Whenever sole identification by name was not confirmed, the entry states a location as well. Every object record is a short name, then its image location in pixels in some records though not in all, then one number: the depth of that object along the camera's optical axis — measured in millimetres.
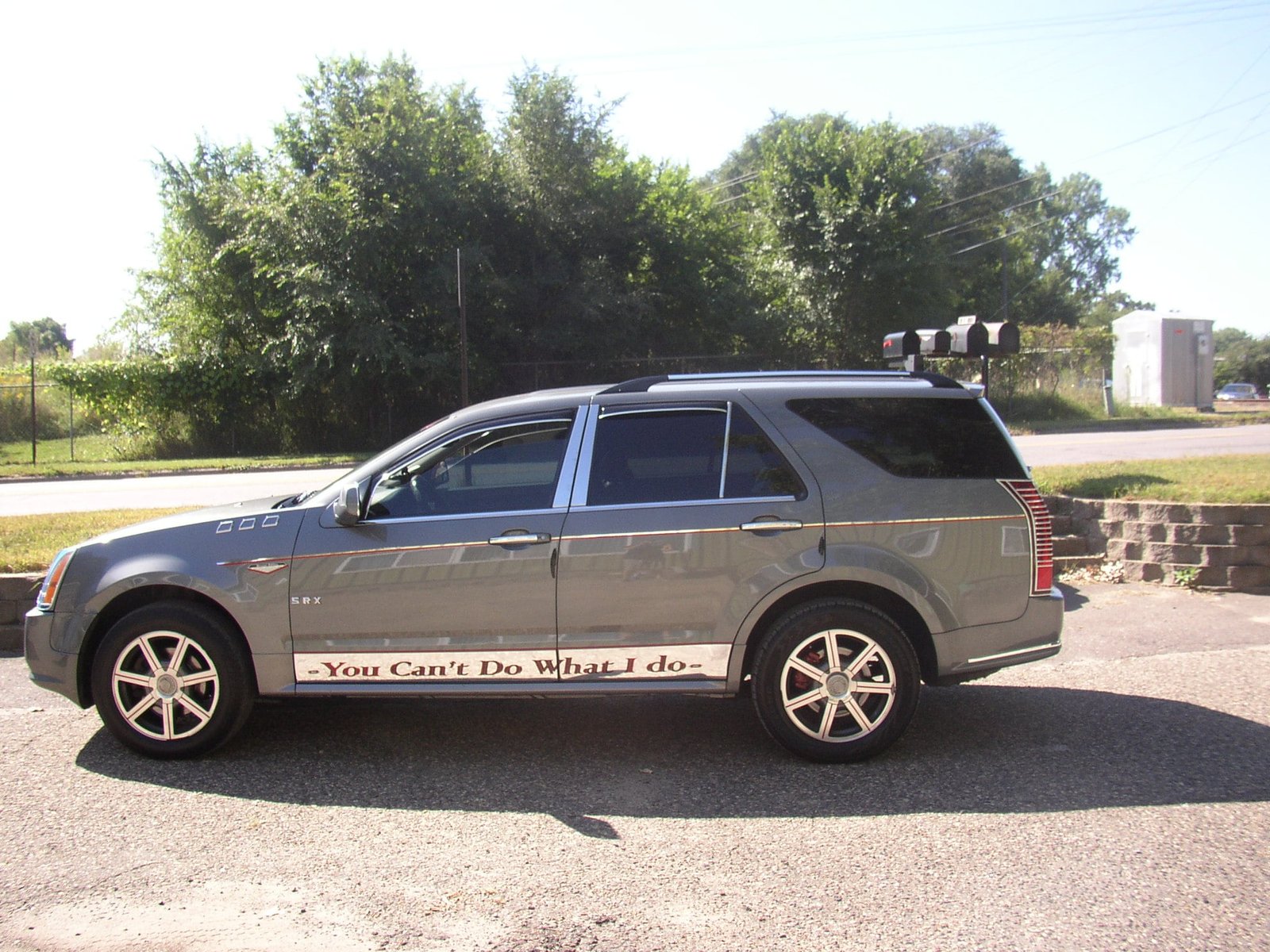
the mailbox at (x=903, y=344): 9078
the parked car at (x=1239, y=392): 60281
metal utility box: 35062
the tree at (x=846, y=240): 30906
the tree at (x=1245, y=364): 80938
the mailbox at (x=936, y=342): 8875
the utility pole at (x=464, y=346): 19814
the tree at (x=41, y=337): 48425
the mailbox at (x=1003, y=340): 9523
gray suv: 4867
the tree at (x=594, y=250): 27344
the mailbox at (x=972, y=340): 9398
